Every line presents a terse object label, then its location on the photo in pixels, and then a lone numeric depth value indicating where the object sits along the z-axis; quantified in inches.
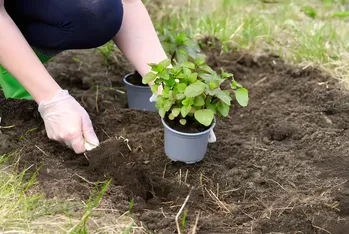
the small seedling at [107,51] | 103.9
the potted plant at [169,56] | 85.0
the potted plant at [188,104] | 64.7
